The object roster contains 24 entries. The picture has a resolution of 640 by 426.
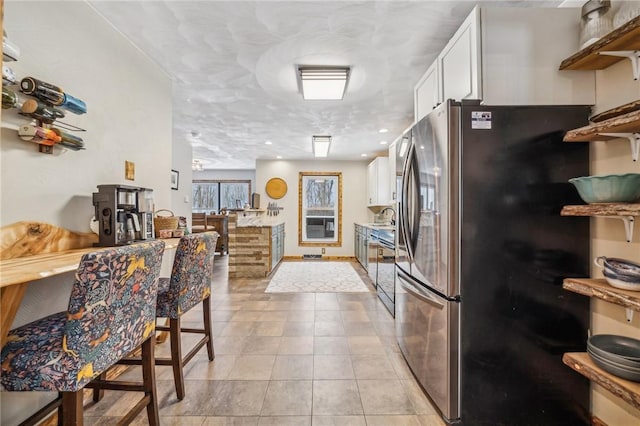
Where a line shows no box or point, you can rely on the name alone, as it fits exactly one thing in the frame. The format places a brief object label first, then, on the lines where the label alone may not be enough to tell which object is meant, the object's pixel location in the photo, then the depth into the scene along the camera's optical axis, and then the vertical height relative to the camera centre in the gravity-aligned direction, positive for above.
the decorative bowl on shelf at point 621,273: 1.21 -0.26
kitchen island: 5.00 -0.64
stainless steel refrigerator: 1.57 -0.28
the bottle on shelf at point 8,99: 1.32 +0.53
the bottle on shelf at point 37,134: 1.42 +0.40
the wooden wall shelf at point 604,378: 1.11 -0.70
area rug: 4.34 -1.13
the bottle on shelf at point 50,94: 1.43 +0.62
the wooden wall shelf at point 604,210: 1.16 +0.01
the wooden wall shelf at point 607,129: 1.17 +0.38
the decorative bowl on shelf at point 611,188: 1.24 +0.11
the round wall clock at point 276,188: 7.05 +0.60
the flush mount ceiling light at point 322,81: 2.61 +1.25
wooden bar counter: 1.04 -0.23
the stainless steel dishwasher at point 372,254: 4.16 -0.66
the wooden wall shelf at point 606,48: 1.21 +0.78
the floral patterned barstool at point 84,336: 1.10 -0.52
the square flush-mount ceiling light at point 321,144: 4.87 +1.23
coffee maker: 1.79 -0.01
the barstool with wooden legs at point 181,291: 1.85 -0.53
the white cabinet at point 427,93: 2.09 +0.94
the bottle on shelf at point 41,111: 1.42 +0.52
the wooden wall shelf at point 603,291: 1.15 -0.34
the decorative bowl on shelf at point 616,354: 1.17 -0.62
